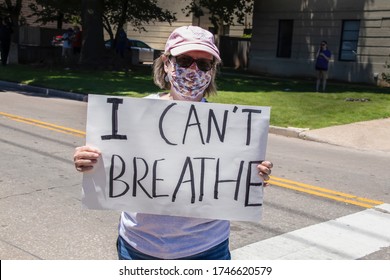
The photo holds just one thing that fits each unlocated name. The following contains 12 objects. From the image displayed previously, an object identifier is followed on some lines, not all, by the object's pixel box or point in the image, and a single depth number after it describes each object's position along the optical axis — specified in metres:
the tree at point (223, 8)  28.14
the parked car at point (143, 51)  34.29
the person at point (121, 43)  27.92
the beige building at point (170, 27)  39.56
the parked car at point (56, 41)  33.30
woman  2.37
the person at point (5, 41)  23.94
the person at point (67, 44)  26.46
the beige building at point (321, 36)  23.67
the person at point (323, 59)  18.20
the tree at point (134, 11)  27.66
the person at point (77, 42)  26.50
